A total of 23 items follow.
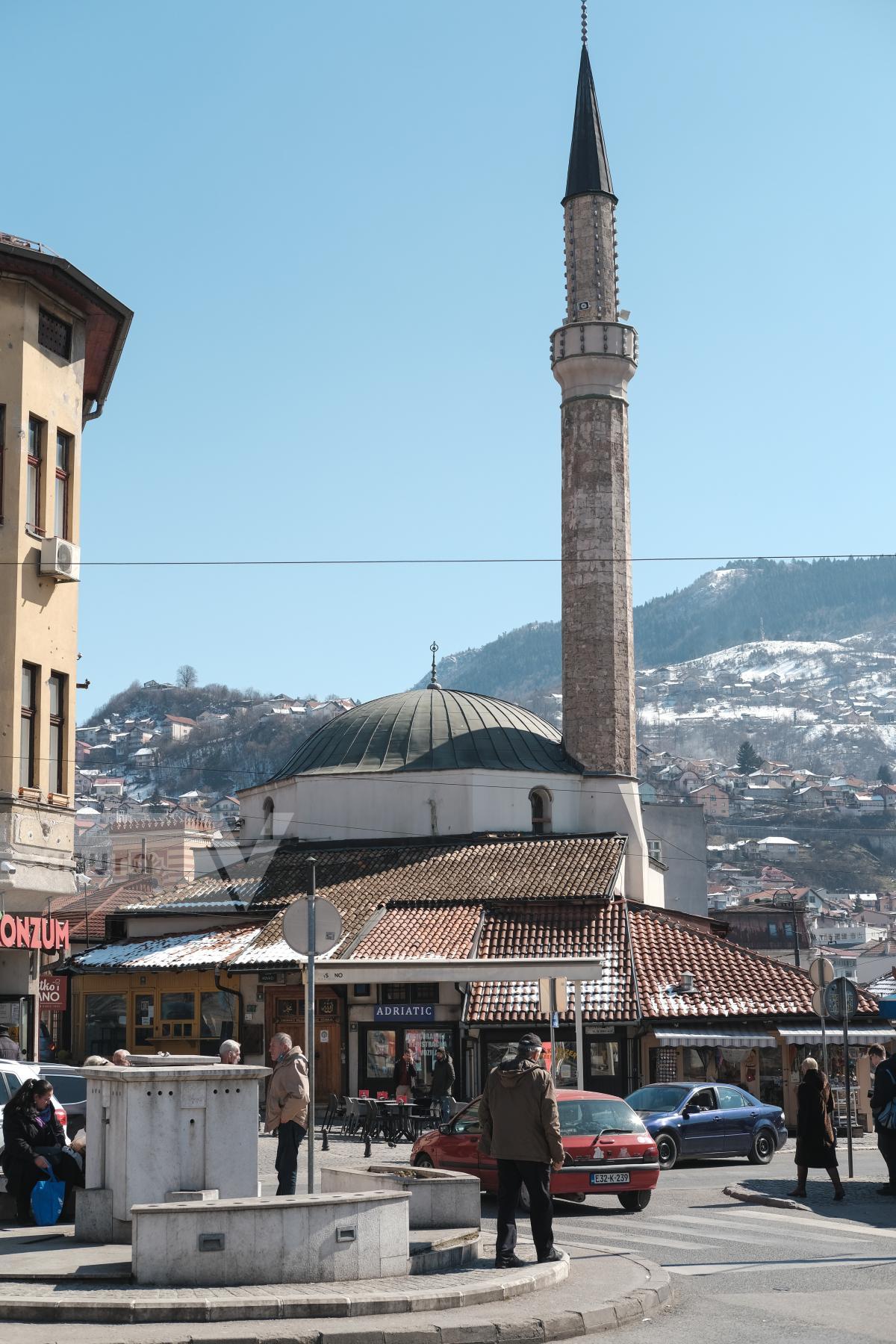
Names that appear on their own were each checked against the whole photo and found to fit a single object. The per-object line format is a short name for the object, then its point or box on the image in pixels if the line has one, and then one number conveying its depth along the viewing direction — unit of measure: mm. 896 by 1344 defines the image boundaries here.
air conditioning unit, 22734
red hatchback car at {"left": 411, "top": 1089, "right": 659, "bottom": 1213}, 15992
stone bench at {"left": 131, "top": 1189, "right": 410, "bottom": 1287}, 9930
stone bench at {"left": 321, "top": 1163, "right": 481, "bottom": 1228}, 12109
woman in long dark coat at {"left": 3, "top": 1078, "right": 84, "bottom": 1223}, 12430
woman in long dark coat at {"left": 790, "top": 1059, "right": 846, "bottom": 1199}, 16438
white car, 15000
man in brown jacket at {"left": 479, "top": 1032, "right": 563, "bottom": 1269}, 11102
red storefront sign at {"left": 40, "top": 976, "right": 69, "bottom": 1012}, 32125
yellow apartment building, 22219
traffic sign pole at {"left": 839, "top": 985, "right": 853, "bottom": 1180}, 19477
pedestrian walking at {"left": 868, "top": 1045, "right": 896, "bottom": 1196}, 16750
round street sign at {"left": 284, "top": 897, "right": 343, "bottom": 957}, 13508
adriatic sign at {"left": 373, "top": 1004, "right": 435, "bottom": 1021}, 31844
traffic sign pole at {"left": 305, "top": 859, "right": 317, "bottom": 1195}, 12953
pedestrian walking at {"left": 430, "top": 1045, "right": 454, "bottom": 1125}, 26312
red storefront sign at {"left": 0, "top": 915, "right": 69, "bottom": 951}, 22875
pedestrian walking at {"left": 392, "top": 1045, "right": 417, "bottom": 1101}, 27688
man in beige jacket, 13992
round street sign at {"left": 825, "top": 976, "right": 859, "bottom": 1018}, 19672
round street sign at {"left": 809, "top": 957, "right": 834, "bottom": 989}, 21094
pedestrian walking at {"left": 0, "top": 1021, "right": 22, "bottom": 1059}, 19109
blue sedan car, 21697
